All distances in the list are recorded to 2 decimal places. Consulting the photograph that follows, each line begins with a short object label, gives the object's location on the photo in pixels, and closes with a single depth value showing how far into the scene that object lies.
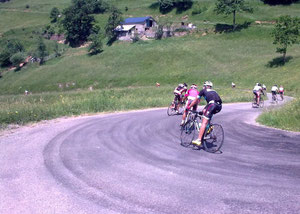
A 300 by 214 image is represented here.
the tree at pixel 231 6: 73.25
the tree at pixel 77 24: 95.31
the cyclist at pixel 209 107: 8.79
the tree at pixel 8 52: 81.75
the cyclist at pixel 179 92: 18.62
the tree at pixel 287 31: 49.25
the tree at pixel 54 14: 116.88
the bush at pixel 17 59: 76.09
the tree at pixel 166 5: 104.31
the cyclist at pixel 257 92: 23.22
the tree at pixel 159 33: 79.06
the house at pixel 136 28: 83.31
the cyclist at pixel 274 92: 27.02
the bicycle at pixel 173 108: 18.75
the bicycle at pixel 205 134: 9.09
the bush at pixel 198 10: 94.94
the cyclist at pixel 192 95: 14.02
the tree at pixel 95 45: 77.12
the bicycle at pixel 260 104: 23.86
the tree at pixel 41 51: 78.94
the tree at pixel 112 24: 84.56
